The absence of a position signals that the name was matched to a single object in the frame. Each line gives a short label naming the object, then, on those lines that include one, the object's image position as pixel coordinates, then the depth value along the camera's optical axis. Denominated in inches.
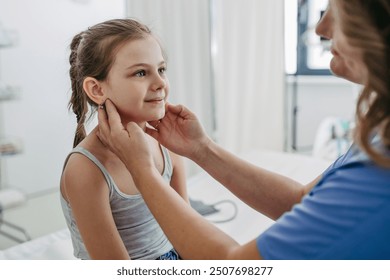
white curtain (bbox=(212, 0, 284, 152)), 73.7
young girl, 31.4
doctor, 20.1
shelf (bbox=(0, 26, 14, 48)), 43.8
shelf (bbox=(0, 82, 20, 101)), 46.2
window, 73.6
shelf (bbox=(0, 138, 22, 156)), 46.2
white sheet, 42.6
